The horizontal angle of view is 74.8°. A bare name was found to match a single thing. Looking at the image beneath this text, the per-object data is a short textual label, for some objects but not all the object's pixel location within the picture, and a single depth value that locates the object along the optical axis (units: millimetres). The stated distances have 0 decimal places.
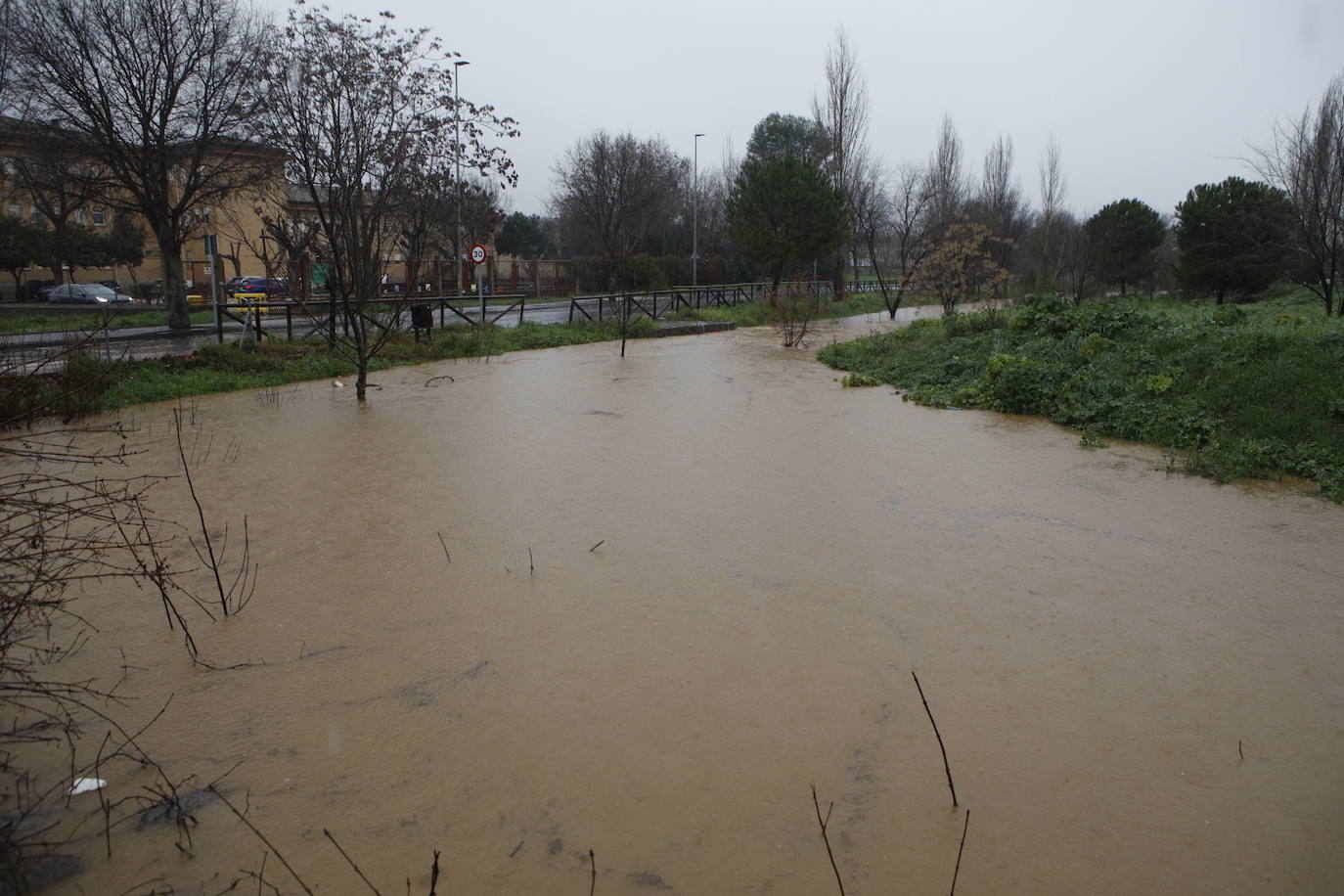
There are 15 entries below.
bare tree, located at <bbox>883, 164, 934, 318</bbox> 28331
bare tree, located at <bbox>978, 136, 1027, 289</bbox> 36500
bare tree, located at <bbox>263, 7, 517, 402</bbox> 11055
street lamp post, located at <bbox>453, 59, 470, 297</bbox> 18203
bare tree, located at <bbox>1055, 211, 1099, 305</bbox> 22641
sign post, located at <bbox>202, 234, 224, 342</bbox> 14827
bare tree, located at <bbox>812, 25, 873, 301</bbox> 33562
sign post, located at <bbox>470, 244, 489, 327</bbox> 21062
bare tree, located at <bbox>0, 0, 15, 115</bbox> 16812
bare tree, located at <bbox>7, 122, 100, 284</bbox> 17781
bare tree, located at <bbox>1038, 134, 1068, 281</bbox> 26903
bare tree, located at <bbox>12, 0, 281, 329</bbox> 17188
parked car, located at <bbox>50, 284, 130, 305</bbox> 29103
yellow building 17859
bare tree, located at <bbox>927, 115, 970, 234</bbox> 35812
